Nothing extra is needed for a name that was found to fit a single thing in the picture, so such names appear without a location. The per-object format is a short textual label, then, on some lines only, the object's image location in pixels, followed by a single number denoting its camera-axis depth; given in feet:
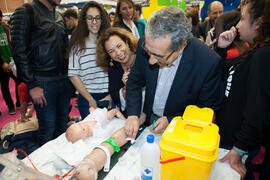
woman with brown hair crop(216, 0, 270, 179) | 3.55
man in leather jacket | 6.32
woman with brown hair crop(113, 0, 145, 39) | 11.43
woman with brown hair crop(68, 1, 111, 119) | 7.28
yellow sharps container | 2.72
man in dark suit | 3.99
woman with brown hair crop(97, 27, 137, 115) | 6.75
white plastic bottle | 3.42
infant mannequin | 5.12
